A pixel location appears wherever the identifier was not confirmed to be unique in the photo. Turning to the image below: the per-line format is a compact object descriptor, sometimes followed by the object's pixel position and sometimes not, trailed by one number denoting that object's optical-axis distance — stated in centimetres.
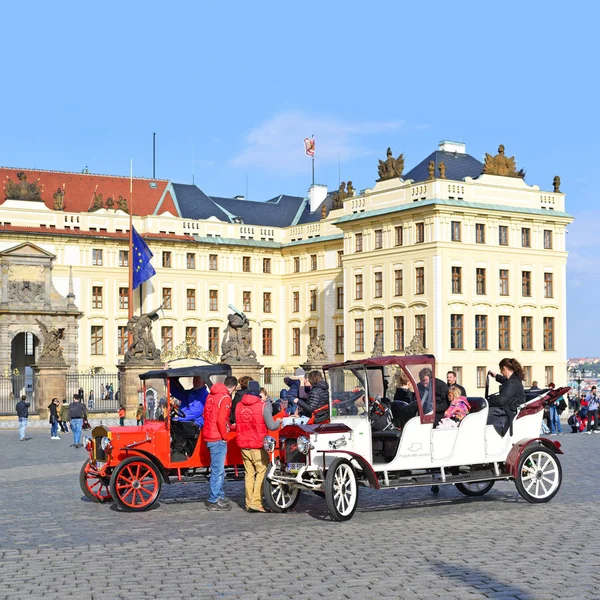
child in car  1471
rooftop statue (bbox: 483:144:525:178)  6297
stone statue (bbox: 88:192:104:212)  7256
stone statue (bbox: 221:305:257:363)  4416
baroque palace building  6106
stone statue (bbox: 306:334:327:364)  5100
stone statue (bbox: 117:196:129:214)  7288
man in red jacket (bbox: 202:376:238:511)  1481
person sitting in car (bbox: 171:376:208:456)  1554
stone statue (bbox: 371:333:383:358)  5826
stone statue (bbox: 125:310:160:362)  4309
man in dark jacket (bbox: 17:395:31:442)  3462
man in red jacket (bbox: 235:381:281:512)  1459
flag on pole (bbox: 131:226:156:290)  6425
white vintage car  1382
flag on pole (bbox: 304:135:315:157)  7956
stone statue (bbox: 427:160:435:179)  6097
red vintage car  1487
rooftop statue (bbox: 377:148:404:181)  6412
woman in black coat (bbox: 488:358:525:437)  1501
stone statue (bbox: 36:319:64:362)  4441
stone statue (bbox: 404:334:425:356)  5741
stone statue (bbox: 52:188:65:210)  7156
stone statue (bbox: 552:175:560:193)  6512
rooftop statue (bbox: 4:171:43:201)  7000
